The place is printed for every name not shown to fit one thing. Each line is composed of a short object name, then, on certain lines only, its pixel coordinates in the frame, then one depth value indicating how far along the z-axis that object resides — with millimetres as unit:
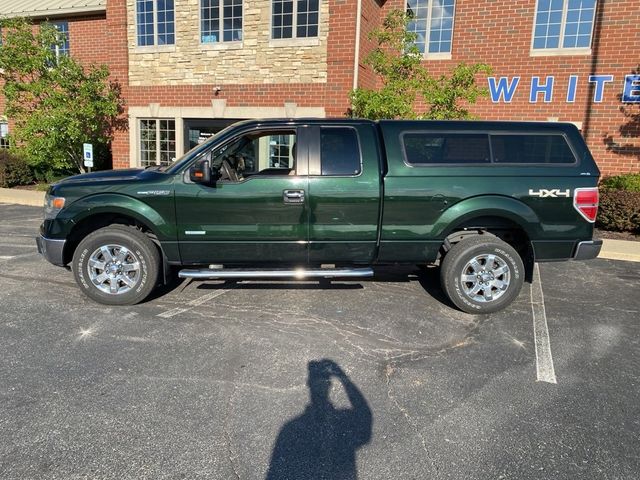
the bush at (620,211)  9062
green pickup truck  4664
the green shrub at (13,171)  14672
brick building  10938
